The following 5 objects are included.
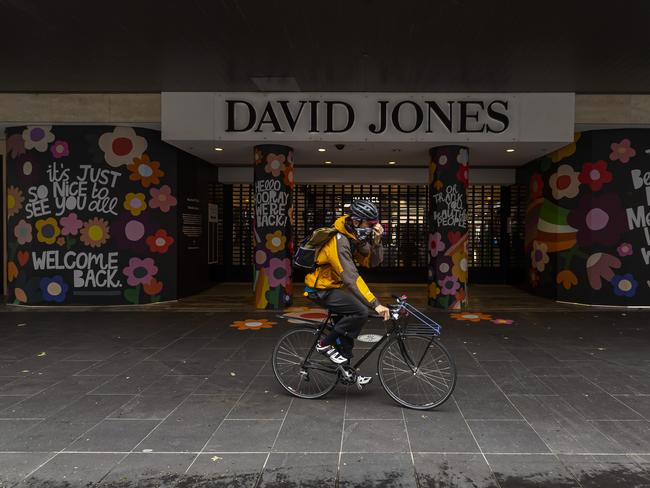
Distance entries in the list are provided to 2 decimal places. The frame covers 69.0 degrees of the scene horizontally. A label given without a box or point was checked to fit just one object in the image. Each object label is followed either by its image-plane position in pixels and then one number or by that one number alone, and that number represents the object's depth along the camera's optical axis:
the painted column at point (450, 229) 10.23
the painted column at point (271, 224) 10.24
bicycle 4.38
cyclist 4.31
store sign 9.49
